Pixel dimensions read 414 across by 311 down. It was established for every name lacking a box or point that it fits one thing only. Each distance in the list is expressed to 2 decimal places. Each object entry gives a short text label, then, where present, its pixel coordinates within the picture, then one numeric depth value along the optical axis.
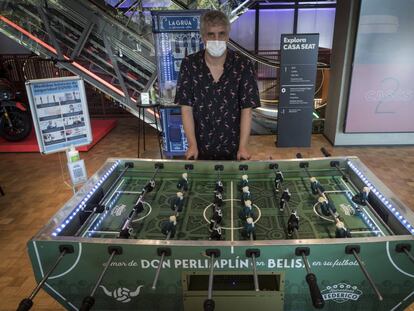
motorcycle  5.62
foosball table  1.41
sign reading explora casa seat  5.14
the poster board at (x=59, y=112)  2.96
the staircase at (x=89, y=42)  5.39
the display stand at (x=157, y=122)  5.31
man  2.31
